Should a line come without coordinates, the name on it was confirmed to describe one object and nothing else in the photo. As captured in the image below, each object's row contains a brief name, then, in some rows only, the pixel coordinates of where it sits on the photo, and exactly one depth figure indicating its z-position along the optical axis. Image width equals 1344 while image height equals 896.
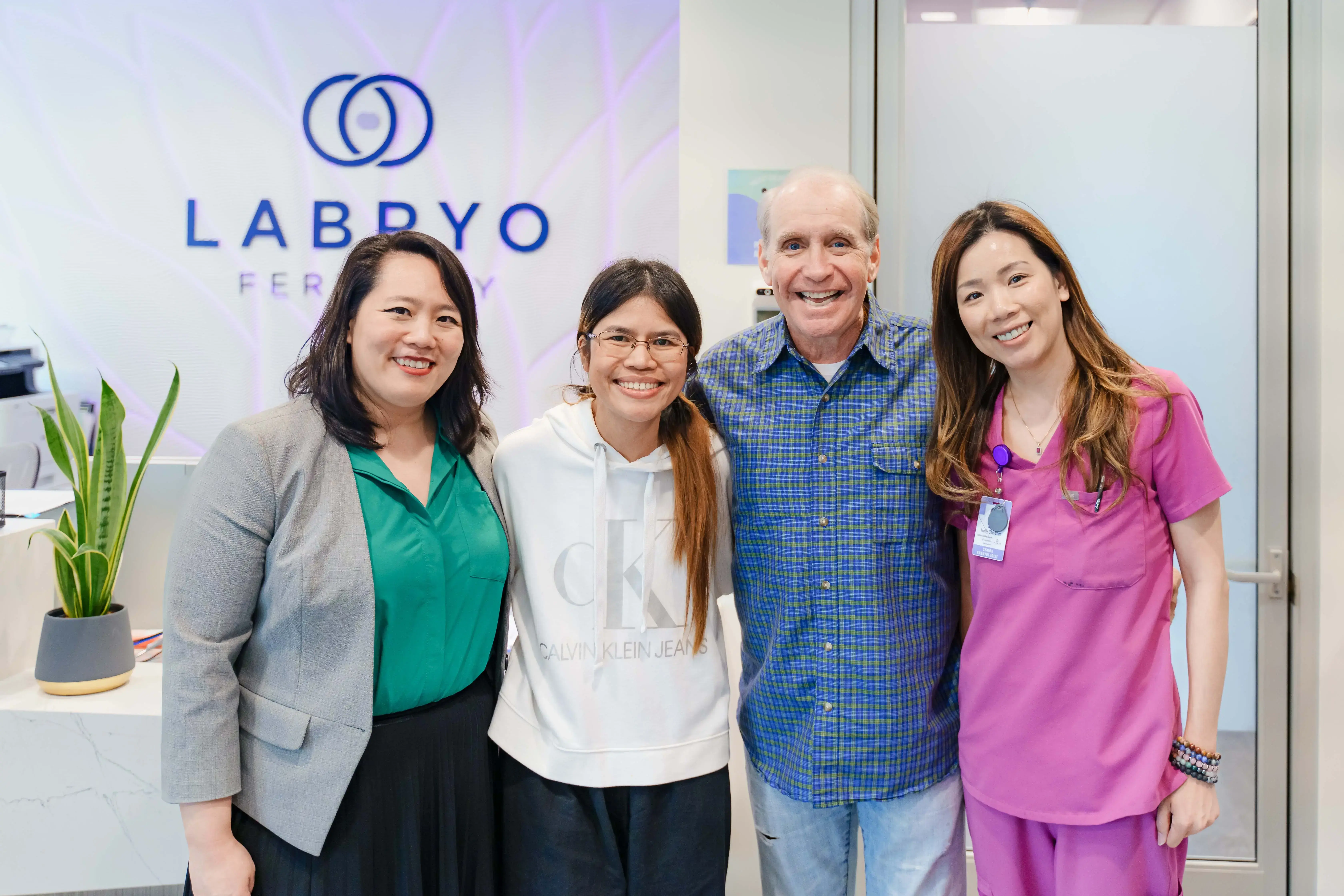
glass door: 2.56
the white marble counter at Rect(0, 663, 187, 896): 2.06
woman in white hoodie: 1.44
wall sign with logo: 2.89
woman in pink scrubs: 1.39
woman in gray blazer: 1.30
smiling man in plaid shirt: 1.55
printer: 2.96
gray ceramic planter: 2.11
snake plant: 2.12
